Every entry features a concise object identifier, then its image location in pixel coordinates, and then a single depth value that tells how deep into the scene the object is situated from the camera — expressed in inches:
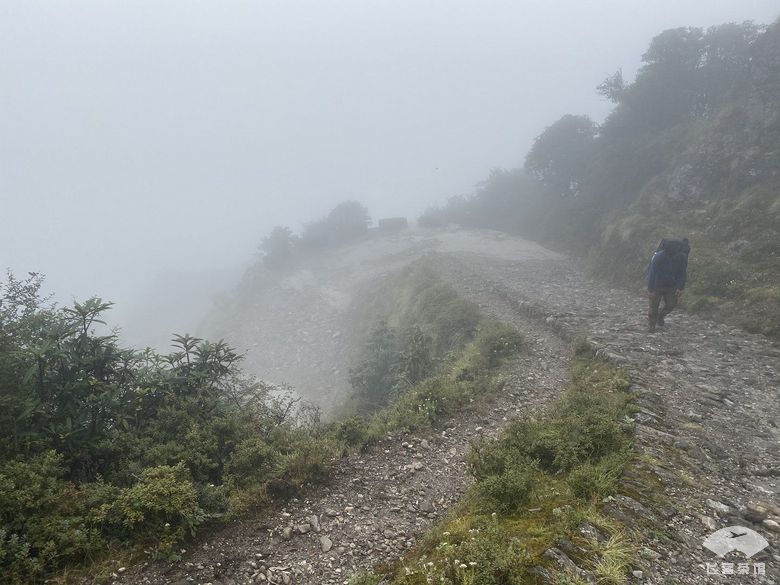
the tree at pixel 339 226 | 2254.3
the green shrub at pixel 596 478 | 214.4
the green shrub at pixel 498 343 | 525.7
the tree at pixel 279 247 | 2114.9
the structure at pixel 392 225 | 2300.1
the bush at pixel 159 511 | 208.2
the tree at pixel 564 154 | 1630.2
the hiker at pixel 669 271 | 478.9
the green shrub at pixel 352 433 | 329.7
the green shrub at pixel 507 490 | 217.8
